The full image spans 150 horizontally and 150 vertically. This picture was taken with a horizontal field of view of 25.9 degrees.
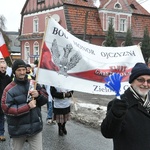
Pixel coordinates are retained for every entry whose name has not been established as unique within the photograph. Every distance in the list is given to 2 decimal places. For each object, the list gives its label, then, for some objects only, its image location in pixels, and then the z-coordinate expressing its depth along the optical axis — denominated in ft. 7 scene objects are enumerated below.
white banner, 16.51
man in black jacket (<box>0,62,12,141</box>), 22.20
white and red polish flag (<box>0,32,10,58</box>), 23.78
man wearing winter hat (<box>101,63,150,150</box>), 8.26
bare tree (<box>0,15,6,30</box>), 187.21
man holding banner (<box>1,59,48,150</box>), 13.97
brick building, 110.83
